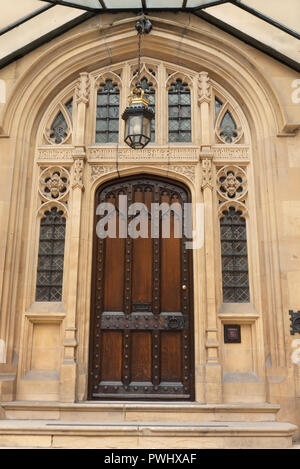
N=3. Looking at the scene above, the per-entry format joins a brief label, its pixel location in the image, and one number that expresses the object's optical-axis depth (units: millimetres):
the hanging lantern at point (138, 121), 5566
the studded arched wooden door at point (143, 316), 5832
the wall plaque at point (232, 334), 5859
